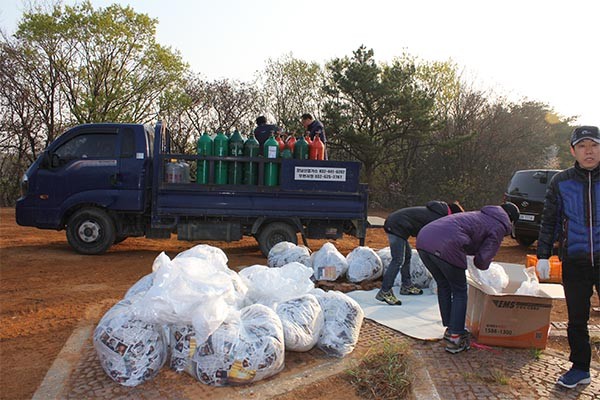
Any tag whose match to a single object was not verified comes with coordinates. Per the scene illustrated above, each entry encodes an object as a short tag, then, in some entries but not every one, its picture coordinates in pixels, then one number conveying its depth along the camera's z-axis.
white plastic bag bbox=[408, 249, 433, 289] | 6.29
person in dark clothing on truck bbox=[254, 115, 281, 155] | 8.30
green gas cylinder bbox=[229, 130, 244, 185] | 7.80
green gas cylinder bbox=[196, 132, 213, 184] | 7.72
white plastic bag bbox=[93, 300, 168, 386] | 3.22
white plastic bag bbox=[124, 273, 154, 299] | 4.15
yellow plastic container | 7.18
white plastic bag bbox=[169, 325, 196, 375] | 3.35
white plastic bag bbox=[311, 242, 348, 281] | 6.38
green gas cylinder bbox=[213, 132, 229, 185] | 7.77
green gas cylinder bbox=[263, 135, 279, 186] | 7.86
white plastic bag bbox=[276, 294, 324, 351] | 3.64
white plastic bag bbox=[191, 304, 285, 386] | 3.23
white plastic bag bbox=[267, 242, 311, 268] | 6.71
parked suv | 10.27
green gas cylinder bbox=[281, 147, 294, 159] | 7.97
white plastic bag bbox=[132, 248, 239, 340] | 3.29
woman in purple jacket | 4.04
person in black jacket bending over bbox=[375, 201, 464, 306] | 5.41
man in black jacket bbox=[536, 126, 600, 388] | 3.45
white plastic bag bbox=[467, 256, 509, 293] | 4.39
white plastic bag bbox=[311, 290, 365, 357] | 3.88
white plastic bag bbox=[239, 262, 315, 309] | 4.04
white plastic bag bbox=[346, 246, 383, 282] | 6.38
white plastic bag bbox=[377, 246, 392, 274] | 6.63
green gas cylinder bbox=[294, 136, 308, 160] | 8.04
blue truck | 7.78
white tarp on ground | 4.57
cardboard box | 4.11
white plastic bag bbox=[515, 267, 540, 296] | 4.34
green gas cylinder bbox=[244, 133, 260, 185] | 7.83
